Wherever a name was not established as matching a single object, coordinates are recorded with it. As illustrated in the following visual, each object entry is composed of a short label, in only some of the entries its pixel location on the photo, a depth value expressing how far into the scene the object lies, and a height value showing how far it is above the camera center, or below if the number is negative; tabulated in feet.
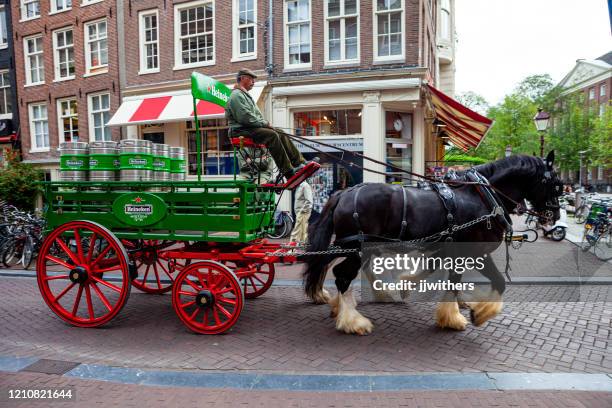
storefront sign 39.78 +2.43
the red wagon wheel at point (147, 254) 16.22 -3.40
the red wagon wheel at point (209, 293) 13.51 -4.22
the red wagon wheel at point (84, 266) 14.16 -3.53
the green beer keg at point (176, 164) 17.13 +0.32
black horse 13.74 -1.85
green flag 14.85 +3.23
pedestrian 28.63 -2.97
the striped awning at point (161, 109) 41.24 +6.86
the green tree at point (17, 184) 38.14 -0.99
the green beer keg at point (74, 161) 15.52 +0.48
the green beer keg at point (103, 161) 15.40 +0.44
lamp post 42.39 +4.67
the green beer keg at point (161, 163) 15.99 +0.35
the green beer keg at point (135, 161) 15.29 +0.42
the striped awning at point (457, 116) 34.17 +4.60
